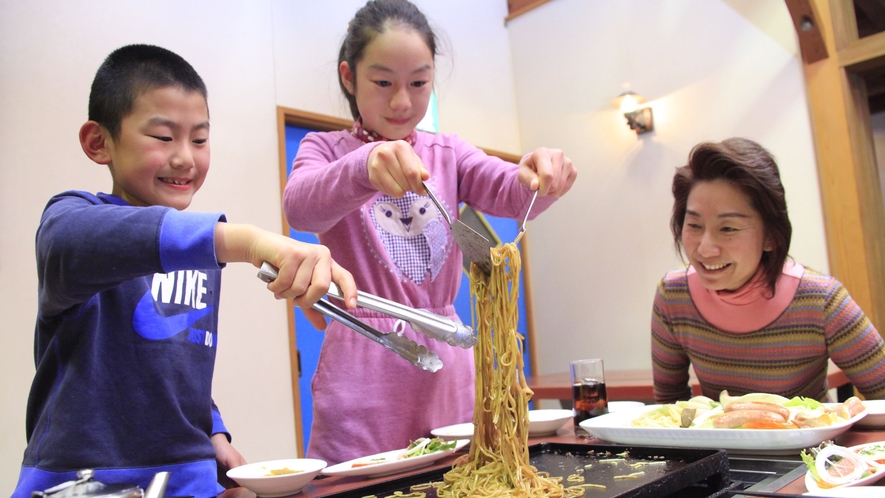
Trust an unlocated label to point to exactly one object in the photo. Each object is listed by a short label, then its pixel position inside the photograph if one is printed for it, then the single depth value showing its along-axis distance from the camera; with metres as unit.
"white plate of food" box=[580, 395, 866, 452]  1.17
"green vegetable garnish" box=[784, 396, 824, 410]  1.41
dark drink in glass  1.65
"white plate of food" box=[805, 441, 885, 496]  0.90
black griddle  0.94
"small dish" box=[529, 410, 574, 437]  1.58
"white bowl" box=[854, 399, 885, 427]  1.34
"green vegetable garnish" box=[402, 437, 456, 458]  1.34
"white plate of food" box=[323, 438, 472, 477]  1.22
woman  1.96
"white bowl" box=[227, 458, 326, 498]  1.13
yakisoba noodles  1.06
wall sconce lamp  4.71
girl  1.51
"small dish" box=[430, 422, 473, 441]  1.48
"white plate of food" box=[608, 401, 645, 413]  1.80
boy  0.96
